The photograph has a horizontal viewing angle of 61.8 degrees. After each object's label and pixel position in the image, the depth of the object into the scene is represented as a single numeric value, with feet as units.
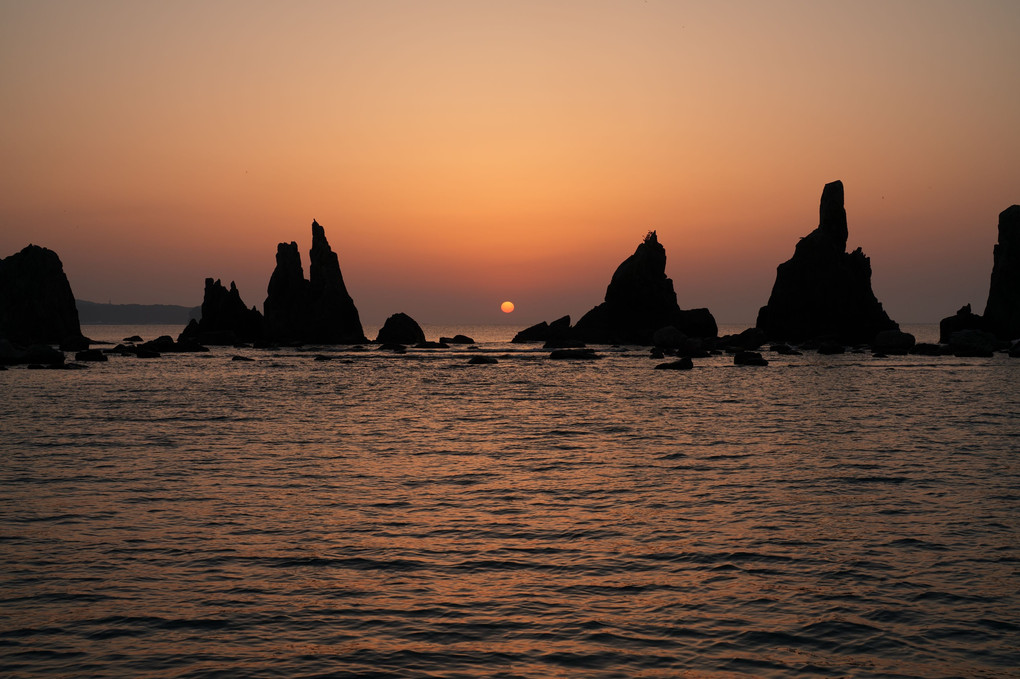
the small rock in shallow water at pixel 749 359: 296.51
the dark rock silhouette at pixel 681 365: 273.54
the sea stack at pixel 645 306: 485.97
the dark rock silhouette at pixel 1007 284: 469.98
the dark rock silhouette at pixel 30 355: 294.66
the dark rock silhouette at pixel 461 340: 575.38
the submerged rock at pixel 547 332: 549.13
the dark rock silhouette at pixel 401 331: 518.78
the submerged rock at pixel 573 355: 362.33
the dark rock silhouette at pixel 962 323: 443.32
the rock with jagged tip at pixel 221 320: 512.22
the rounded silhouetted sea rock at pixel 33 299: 502.38
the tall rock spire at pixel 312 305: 533.55
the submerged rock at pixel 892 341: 396.69
